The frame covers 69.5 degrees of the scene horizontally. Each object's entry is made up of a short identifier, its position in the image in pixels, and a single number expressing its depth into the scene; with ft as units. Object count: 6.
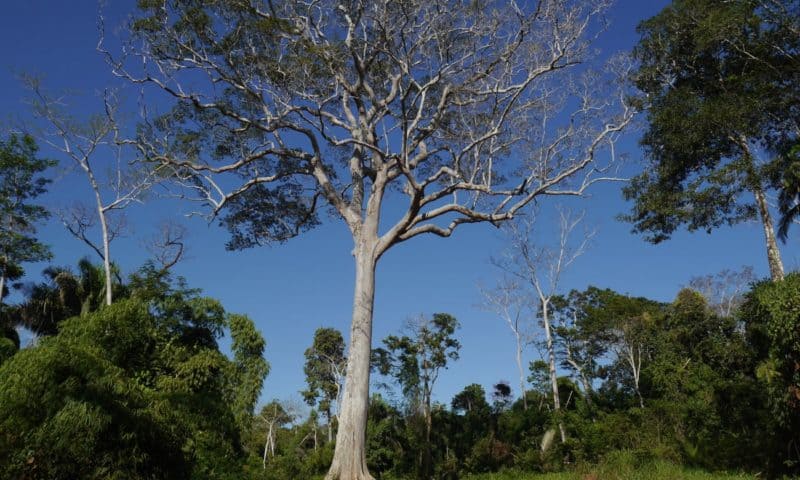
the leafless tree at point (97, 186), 48.19
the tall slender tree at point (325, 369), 92.53
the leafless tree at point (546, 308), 64.54
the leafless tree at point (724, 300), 84.79
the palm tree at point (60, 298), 52.47
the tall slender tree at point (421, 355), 77.51
